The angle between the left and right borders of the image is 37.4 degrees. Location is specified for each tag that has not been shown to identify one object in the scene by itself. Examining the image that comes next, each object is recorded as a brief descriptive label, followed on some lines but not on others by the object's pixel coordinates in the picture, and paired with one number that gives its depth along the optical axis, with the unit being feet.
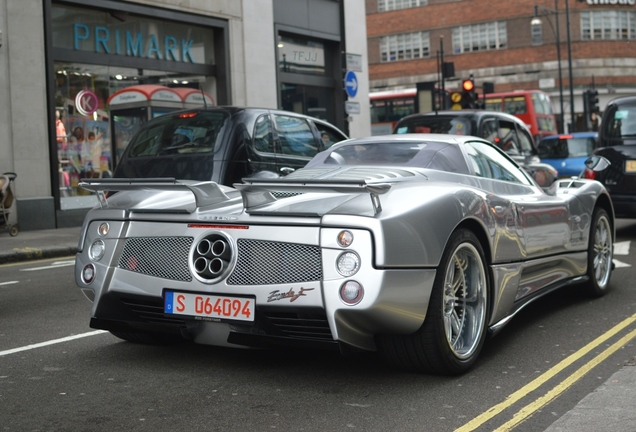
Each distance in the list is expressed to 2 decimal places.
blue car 84.53
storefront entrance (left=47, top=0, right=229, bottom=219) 57.36
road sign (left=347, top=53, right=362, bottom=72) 62.49
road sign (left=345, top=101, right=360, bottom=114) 63.41
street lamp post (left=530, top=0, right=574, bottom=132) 155.04
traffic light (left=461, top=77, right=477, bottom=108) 71.31
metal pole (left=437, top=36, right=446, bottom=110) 81.38
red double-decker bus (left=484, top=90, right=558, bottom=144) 136.26
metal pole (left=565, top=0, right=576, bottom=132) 154.94
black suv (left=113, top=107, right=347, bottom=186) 33.19
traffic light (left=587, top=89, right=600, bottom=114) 119.14
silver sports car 14.44
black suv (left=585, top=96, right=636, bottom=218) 39.22
